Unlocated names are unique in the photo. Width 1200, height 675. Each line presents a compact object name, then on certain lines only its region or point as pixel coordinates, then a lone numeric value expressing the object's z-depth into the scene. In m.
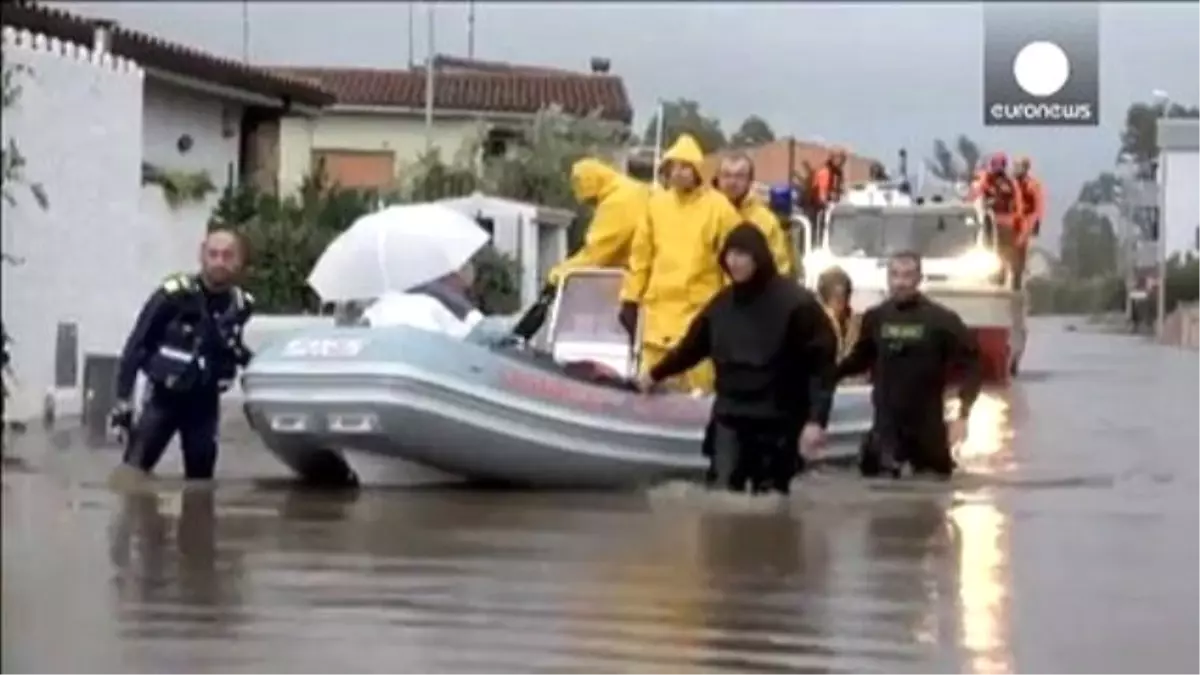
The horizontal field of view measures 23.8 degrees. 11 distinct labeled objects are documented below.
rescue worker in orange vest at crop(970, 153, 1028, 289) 20.38
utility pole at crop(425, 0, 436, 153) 31.55
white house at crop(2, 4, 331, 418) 18.08
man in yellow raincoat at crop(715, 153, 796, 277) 14.91
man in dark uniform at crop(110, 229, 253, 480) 13.54
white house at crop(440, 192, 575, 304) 29.95
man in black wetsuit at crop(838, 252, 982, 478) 14.96
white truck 25.91
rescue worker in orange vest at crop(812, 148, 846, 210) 24.82
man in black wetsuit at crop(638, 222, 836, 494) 12.89
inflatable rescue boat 14.52
